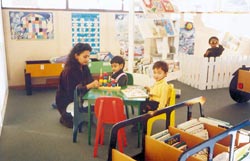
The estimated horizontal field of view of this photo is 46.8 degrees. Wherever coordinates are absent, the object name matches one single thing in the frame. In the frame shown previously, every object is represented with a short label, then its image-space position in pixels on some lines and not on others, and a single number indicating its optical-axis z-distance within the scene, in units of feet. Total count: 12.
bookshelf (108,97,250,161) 5.47
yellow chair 10.75
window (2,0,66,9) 18.08
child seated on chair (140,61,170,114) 10.71
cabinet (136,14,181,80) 16.03
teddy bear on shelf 19.88
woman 12.50
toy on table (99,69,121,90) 11.58
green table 10.35
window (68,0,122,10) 19.41
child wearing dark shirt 12.22
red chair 9.74
